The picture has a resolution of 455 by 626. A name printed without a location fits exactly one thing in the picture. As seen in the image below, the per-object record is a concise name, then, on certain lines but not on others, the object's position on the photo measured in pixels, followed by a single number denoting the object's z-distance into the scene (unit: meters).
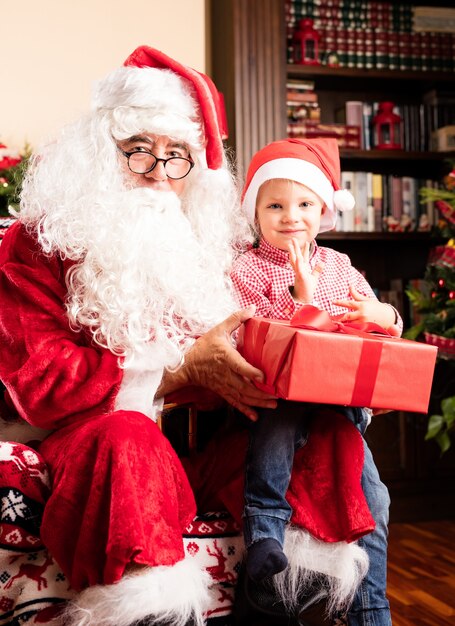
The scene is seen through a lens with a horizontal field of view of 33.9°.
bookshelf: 3.34
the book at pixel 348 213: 3.56
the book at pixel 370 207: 3.61
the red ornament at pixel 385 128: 3.60
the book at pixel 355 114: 3.62
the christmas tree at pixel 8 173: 3.05
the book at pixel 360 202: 3.59
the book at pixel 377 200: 3.62
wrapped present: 1.32
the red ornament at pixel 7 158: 3.20
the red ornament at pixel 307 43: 3.50
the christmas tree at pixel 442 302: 2.99
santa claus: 1.28
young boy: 1.45
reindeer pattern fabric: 1.36
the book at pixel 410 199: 3.65
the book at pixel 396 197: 3.64
